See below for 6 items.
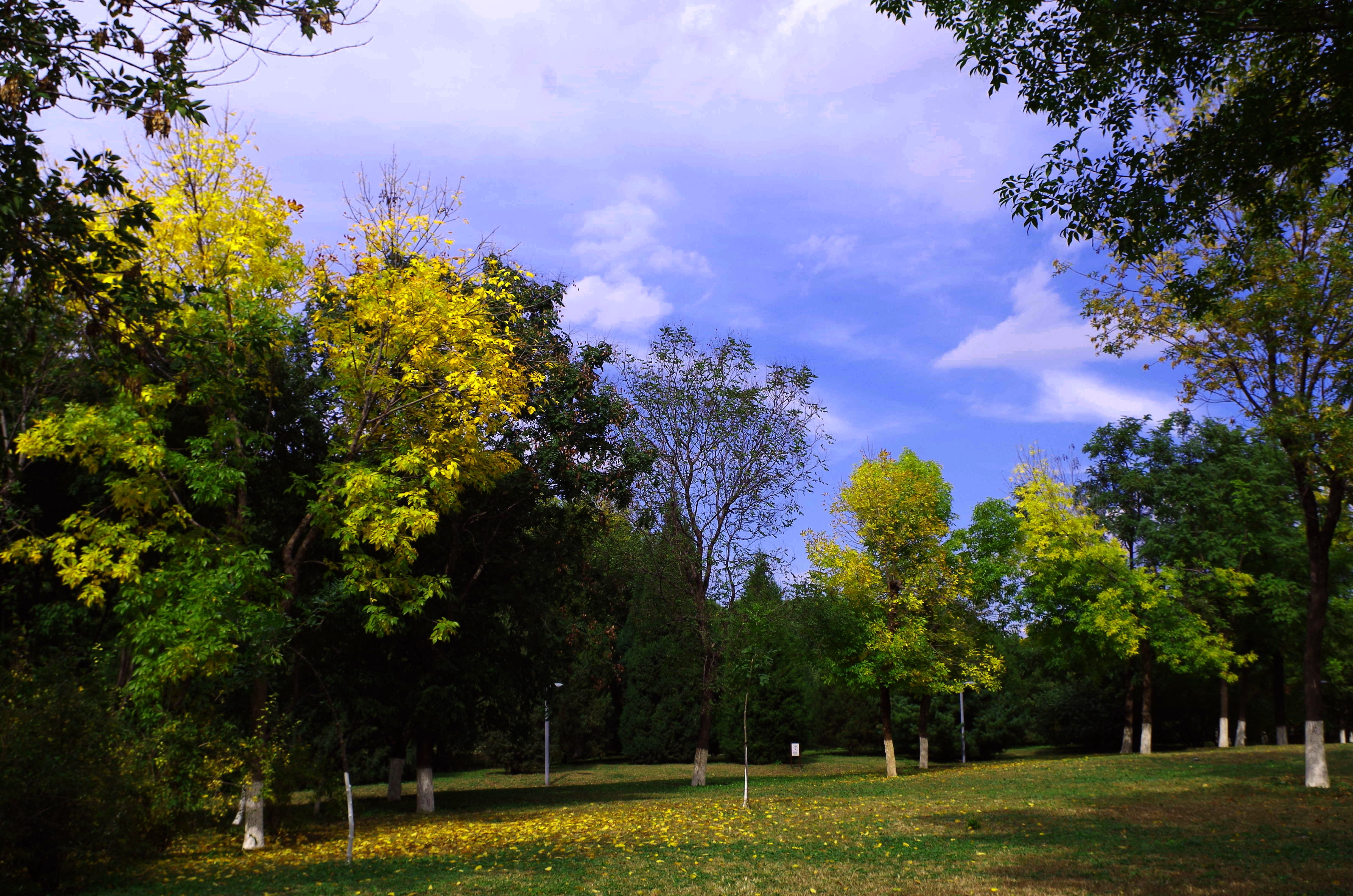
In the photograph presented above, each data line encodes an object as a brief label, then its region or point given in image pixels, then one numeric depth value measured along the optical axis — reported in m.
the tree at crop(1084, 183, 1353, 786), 15.57
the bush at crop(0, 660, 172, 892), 8.81
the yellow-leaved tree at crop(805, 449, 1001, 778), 28.34
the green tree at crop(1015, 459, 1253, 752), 32.56
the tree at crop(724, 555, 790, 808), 18.23
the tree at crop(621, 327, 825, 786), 27.00
